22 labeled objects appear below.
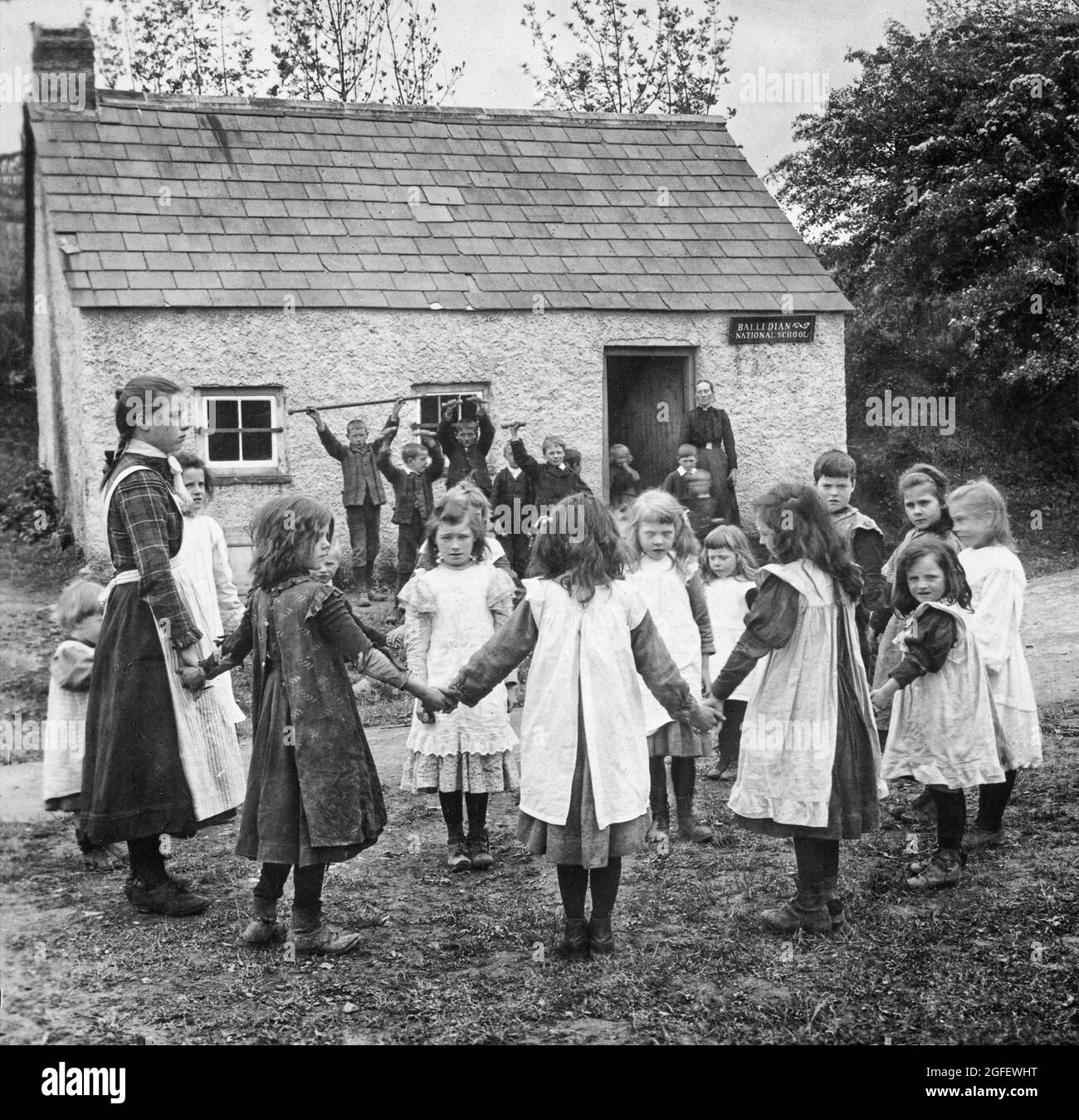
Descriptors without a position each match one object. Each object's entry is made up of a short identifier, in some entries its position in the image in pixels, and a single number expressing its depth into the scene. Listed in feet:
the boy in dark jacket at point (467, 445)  36.32
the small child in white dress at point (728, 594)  21.49
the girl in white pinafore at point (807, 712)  14.19
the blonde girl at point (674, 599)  18.04
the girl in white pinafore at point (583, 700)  13.34
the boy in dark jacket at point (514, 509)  35.73
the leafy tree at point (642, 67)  45.60
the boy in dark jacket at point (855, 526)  19.97
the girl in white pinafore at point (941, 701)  15.64
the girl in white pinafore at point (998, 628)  17.15
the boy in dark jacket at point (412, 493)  36.06
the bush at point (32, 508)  46.75
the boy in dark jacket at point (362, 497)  37.68
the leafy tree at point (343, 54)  50.19
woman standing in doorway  40.32
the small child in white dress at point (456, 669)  16.87
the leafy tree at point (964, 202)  42.06
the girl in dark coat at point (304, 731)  13.42
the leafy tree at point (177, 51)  57.62
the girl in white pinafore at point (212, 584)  17.01
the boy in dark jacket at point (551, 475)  36.29
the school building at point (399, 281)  40.65
